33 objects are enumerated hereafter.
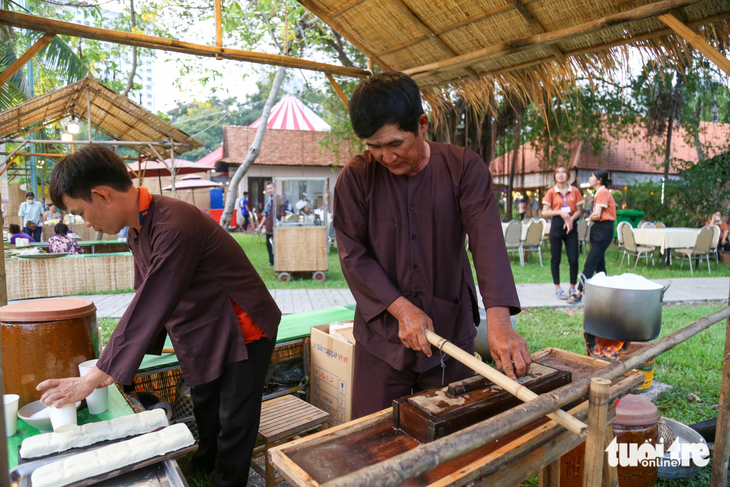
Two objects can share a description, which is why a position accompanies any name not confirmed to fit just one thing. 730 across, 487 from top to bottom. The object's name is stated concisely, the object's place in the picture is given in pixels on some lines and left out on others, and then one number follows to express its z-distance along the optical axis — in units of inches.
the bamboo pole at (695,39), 91.0
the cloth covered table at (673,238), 365.4
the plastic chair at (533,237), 410.4
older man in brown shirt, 70.3
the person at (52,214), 597.0
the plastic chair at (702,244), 359.3
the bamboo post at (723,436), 92.1
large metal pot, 120.8
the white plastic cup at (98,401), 73.2
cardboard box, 121.0
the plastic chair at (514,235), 396.2
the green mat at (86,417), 64.2
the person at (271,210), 346.0
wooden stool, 98.2
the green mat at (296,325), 105.3
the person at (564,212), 247.3
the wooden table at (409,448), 48.2
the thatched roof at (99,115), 320.2
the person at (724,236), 432.1
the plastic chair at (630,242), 384.2
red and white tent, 850.1
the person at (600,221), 239.5
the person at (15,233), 370.0
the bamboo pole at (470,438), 34.5
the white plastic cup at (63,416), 66.0
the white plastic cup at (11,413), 66.8
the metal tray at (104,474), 55.6
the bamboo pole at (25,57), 99.9
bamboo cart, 331.9
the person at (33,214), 459.8
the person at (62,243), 306.3
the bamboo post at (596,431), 55.7
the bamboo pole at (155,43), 99.2
